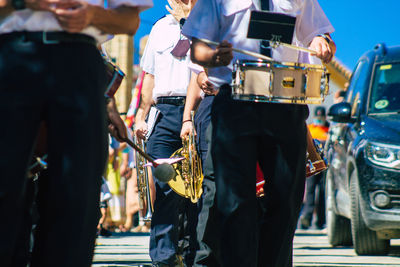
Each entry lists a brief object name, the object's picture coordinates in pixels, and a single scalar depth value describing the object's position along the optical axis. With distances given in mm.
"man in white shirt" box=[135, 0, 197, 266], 12602
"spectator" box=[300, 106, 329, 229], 28359
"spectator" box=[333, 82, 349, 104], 27972
